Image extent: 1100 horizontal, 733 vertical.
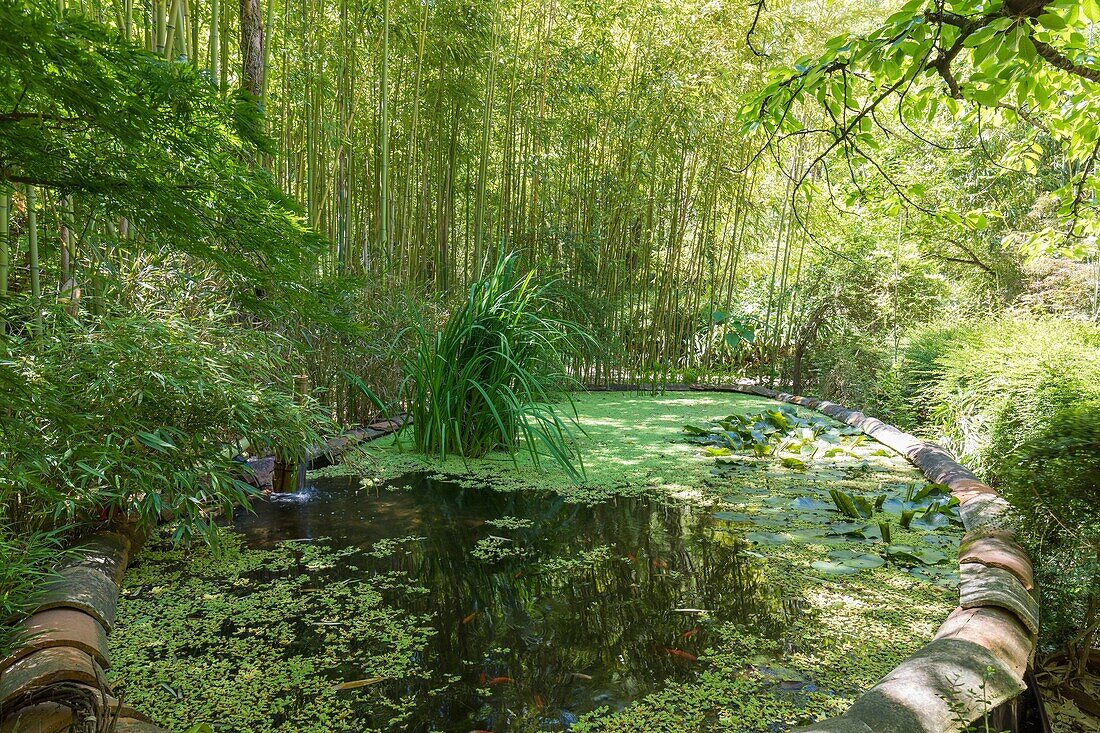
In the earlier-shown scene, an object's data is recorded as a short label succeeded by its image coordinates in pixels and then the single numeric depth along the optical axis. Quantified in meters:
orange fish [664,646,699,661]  1.49
